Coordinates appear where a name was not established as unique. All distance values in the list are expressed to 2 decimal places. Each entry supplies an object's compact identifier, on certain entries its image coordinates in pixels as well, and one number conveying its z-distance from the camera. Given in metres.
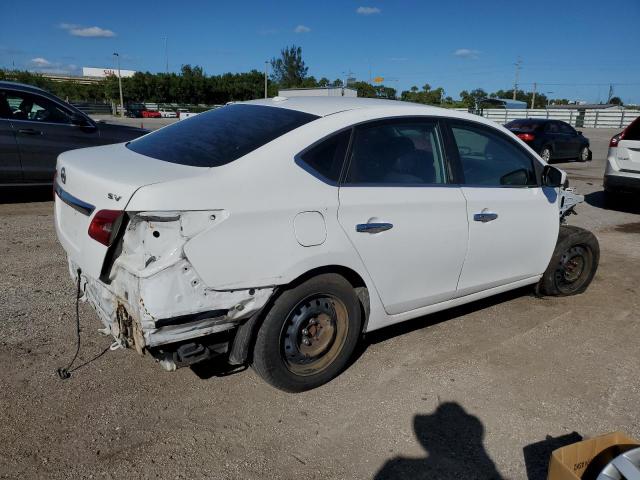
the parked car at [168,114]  53.55
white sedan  2.61
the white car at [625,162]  8.56
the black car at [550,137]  16.89
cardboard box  2.24
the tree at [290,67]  84.50
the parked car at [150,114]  53.94
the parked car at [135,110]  54.00
